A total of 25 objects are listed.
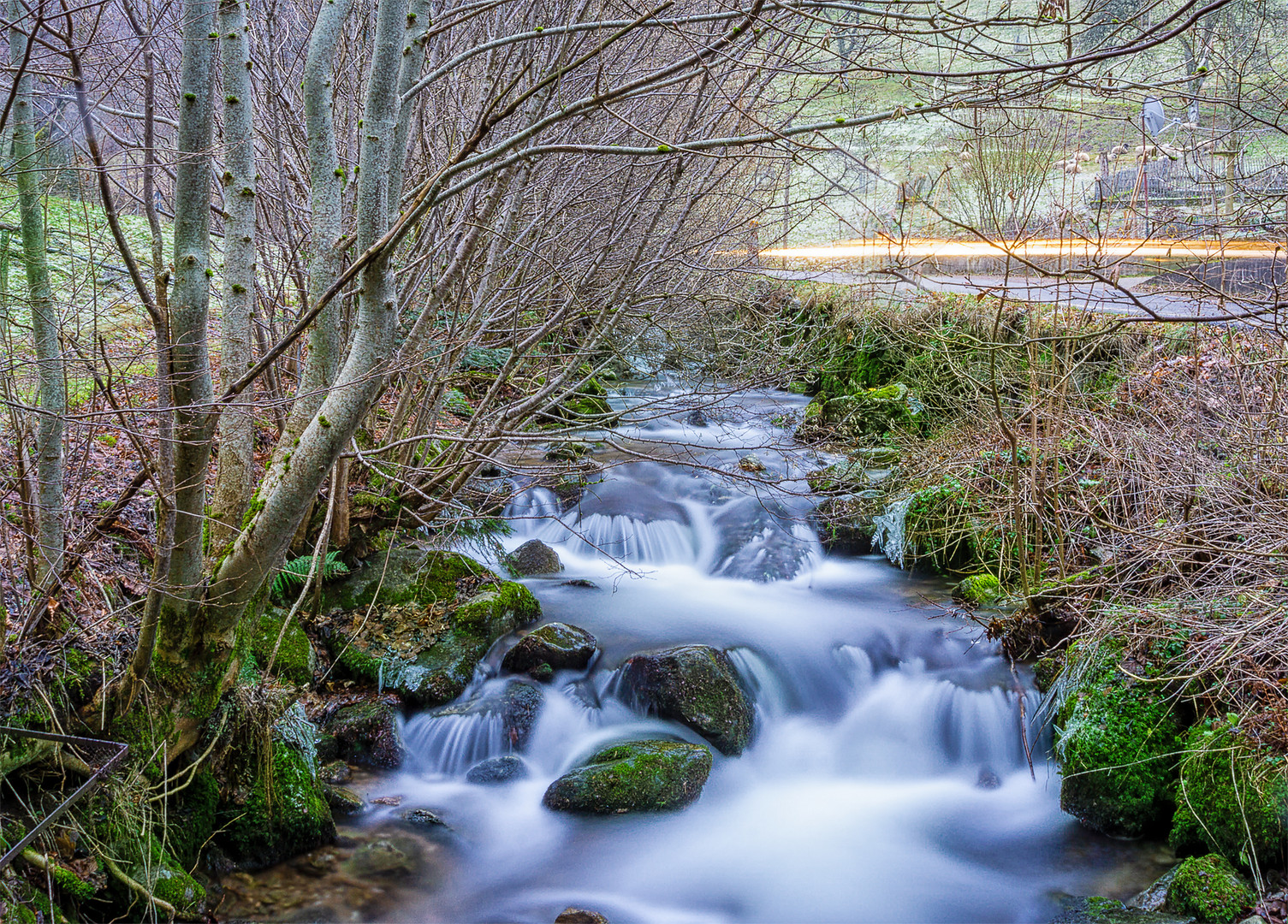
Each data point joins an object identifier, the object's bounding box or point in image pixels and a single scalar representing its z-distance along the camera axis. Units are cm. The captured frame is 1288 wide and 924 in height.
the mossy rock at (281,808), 475
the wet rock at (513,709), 643
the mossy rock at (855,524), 926
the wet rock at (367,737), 610
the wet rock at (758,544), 913
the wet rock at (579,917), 485
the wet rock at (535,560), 880
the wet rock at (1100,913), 447
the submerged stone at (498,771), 611
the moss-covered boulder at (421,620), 662
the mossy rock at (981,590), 765
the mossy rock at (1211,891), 438
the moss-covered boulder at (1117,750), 530
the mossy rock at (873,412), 1108
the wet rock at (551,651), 691
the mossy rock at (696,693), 646
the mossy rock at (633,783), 576
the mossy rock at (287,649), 597
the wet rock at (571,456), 1051
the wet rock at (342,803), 547
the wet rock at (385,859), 501
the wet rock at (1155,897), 461
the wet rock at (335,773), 578
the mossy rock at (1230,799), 456
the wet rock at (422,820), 556
